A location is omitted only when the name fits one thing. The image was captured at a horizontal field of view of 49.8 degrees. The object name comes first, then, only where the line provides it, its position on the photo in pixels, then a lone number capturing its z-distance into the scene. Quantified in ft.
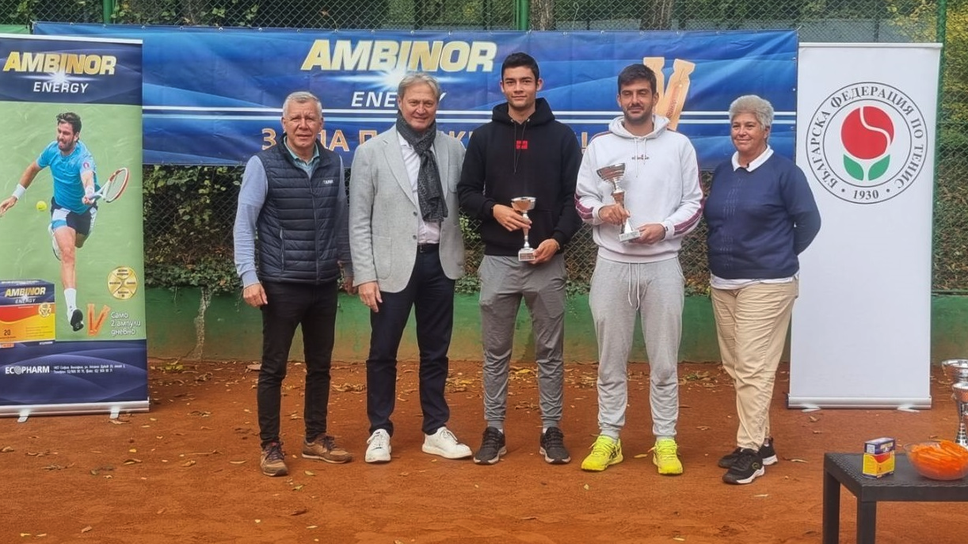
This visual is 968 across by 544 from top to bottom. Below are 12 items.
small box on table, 12.12
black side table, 11.86
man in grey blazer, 17.04
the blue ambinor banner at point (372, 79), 24.31
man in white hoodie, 16.37
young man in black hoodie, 16.85
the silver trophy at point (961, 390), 13.35
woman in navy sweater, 16.53
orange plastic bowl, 12.00
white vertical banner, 21.18
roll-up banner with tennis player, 20.45
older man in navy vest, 16.42
